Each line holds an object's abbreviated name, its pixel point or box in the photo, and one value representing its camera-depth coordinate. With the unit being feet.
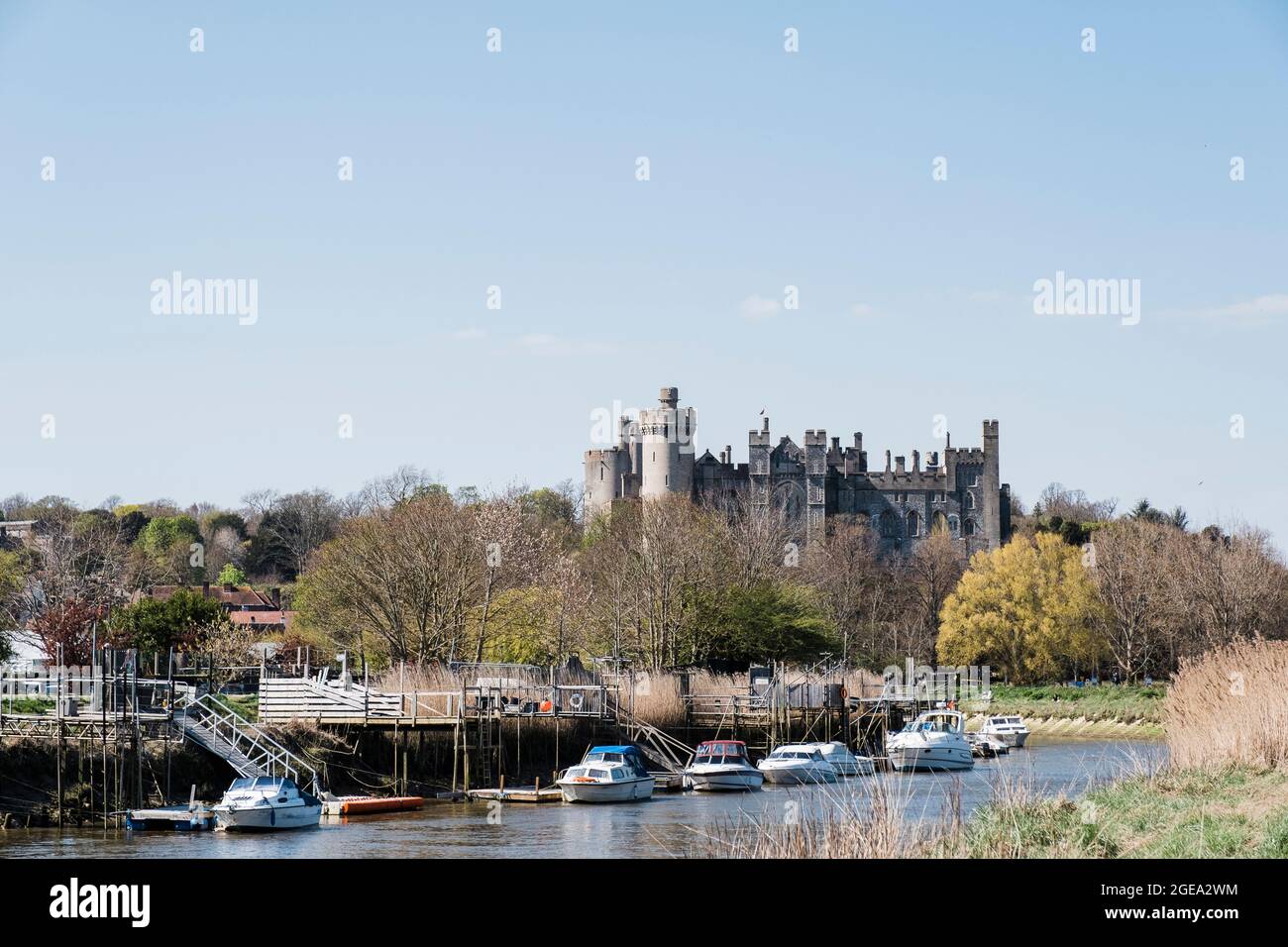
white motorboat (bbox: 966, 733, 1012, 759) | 209.46
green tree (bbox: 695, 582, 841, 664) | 242.17
